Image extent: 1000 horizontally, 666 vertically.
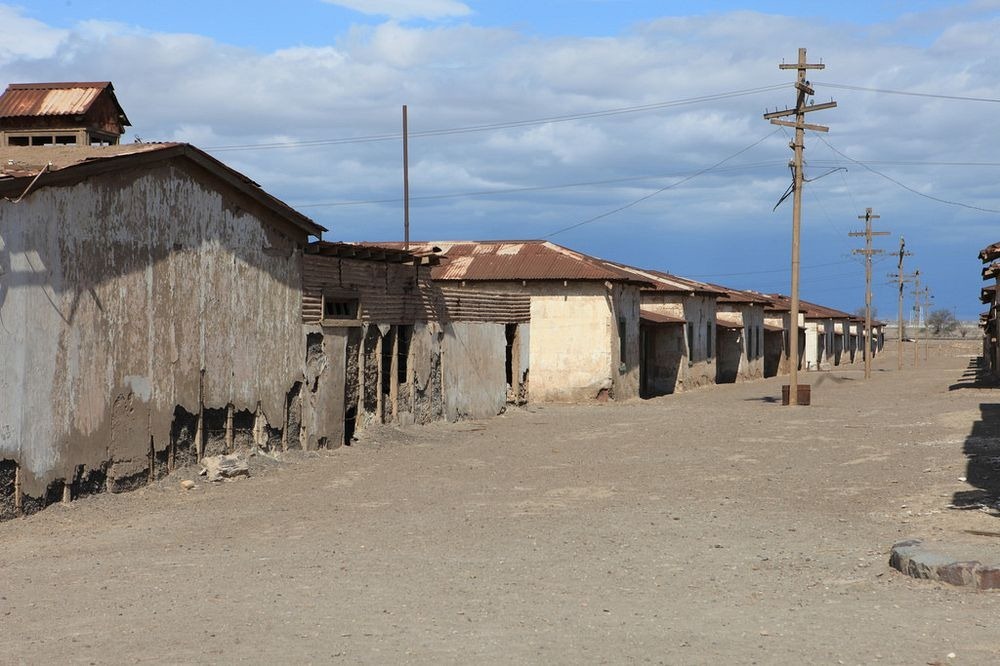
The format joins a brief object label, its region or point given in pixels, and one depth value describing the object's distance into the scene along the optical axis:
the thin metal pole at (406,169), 36.40
